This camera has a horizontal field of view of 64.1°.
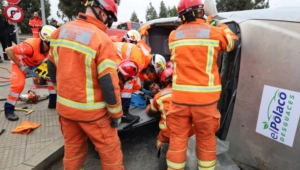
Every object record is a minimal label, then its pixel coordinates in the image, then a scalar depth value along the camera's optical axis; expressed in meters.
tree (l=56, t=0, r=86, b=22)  28.27
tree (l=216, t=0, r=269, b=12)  27.83
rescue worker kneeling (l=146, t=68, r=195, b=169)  2.74
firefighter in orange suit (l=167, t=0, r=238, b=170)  2.18
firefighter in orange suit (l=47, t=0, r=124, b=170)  1.91
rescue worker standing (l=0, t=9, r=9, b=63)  9.15
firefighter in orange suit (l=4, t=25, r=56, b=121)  3.63
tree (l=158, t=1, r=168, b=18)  47.78
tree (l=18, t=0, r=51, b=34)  25.96
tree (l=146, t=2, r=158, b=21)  56.48
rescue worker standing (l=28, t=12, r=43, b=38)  12.23
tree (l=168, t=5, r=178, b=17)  40.89
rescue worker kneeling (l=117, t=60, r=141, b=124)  2.71
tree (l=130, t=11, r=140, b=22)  58.50
